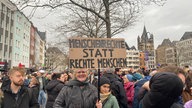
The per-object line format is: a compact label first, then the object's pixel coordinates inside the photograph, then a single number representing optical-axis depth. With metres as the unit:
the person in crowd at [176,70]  2.72
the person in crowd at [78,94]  4.25
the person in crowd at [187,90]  3.68
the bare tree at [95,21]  13.11
